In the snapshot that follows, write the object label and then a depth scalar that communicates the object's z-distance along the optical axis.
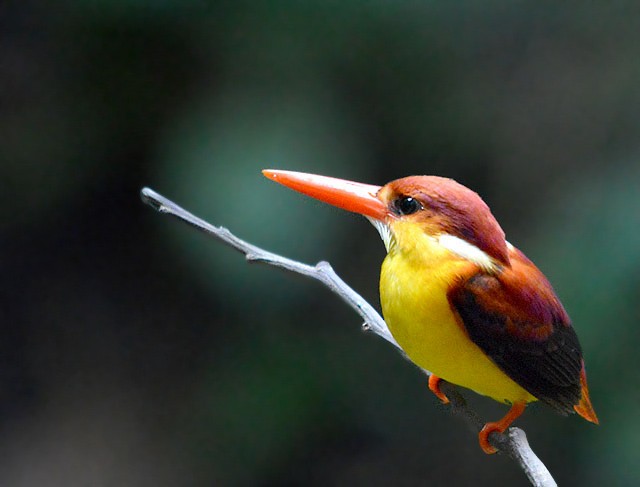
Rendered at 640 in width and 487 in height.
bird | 2.99
